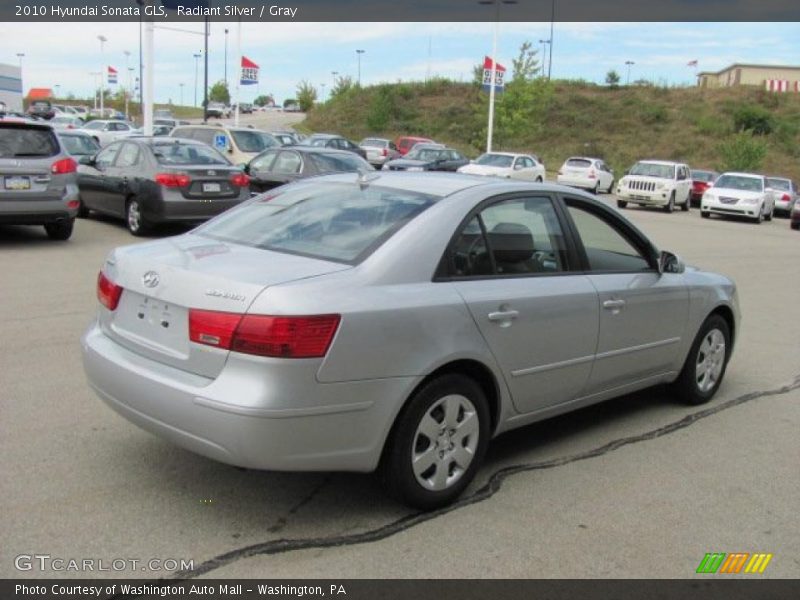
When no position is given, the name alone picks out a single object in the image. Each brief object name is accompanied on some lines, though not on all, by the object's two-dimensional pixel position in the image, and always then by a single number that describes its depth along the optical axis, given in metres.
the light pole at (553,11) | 57.59
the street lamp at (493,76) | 38.84
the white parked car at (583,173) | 35.19
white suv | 28.34
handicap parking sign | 20.86
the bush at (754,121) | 63.97
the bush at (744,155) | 48.25
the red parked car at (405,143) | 43.75
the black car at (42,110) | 48.58
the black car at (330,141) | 29.35
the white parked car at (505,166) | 29.83
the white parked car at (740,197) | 26.80
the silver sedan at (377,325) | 3.49
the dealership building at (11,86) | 44.84
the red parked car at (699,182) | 33.72
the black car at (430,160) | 30.75
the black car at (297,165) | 15.59
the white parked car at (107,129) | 32.50
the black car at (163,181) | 12.70
